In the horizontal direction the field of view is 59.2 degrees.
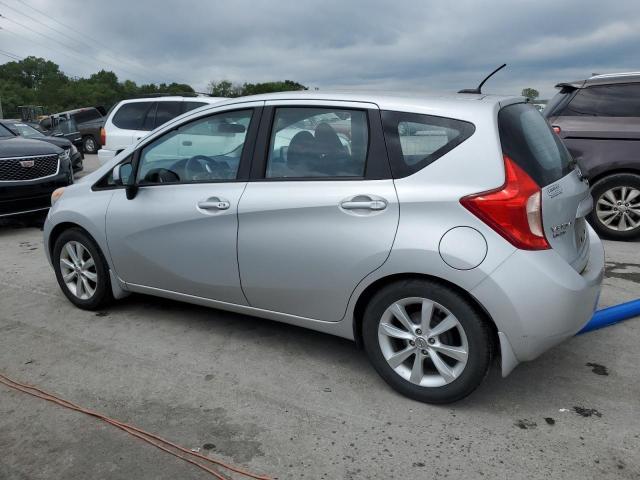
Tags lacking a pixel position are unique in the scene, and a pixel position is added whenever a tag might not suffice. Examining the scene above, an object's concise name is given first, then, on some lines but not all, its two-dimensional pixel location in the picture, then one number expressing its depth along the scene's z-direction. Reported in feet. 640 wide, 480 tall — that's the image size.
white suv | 32.45
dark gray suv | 20.61
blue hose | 12.77
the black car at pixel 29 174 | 24.16
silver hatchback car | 8.89
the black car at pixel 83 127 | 64.69
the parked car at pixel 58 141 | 37.68
